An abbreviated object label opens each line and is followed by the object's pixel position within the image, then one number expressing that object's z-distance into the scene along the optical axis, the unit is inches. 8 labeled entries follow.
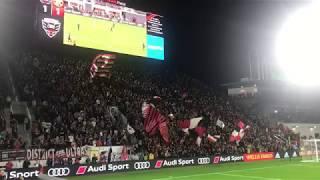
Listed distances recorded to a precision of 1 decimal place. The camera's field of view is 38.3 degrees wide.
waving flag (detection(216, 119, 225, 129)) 1581.0
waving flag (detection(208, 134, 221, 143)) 1496.1
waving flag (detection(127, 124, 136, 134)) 1294.0
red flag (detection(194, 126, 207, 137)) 1471.1
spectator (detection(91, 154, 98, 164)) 1118.0
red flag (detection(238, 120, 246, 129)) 1630.2
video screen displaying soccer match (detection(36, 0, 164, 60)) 1123.9
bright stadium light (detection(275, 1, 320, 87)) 1117.1
